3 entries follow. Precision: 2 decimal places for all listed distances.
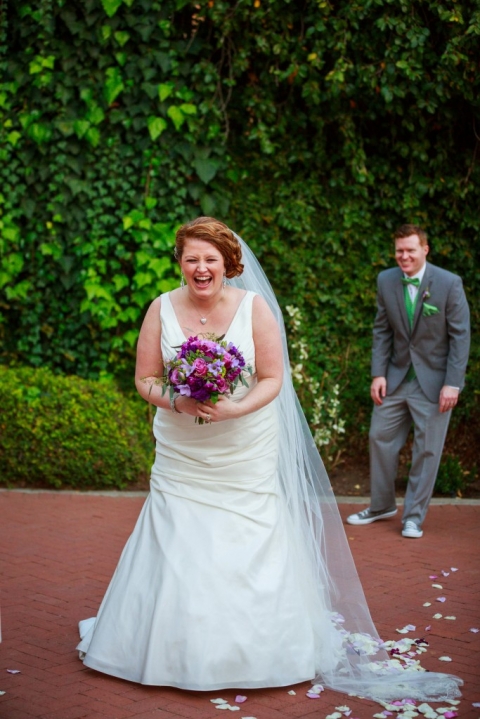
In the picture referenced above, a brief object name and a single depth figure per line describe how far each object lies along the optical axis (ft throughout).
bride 12.28
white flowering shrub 25.69
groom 20.59
